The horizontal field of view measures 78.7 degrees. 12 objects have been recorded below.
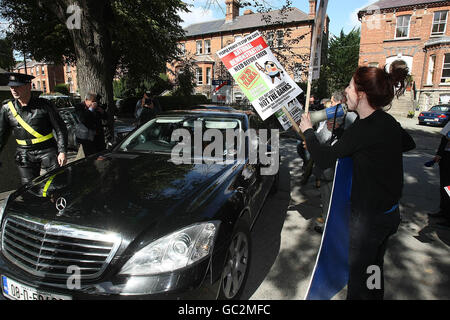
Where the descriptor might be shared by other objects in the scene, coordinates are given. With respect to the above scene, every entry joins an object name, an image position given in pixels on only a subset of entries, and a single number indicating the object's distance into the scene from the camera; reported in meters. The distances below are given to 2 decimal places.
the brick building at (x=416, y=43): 23.64
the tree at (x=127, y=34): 15.26
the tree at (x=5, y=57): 22.45
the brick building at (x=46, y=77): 55.97
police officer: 3.48
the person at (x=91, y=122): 5.16
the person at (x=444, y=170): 4.24
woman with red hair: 1.86
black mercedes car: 1.77
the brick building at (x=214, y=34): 32.34
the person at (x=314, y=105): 10.58
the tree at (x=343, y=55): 41.36
